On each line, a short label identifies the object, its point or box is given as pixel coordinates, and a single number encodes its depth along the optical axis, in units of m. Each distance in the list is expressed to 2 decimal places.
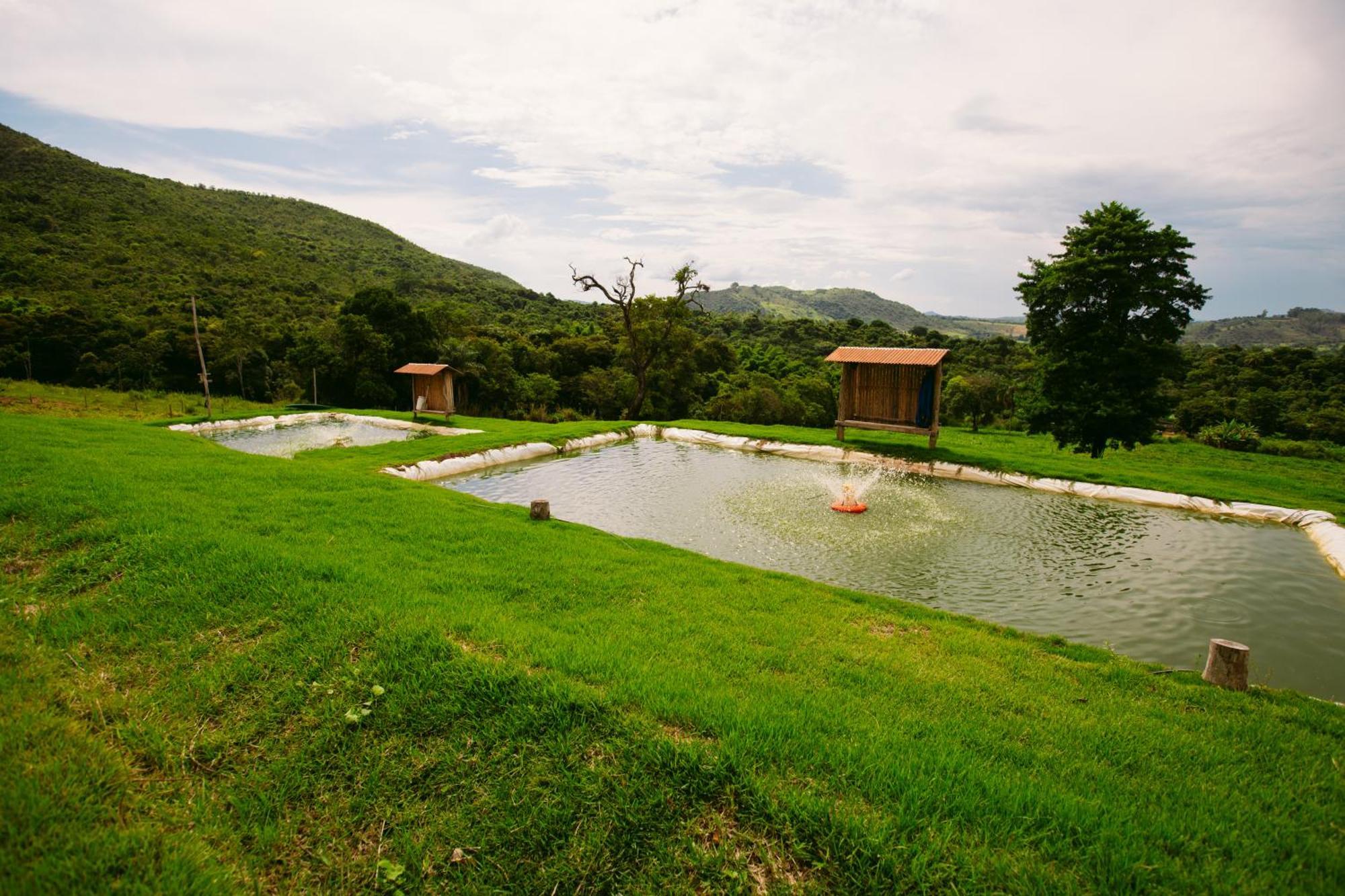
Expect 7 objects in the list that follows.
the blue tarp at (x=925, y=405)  15.23
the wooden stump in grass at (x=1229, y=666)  4.18
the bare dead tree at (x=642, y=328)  23.69
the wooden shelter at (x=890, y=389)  14.94
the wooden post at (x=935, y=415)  14.74
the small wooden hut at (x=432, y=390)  20.30
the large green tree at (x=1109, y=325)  12.88
